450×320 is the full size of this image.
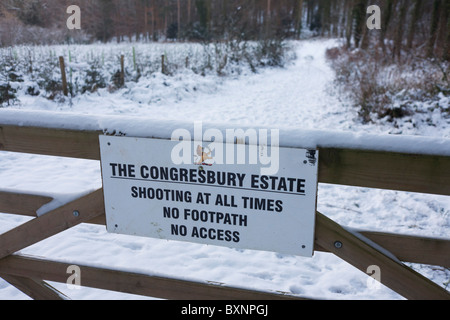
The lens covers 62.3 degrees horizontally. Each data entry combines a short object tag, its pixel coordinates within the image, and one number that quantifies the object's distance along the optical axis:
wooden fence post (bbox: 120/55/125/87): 12.53
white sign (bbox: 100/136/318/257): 1.59
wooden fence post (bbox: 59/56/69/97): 10.33
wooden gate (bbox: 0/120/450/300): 1.48
